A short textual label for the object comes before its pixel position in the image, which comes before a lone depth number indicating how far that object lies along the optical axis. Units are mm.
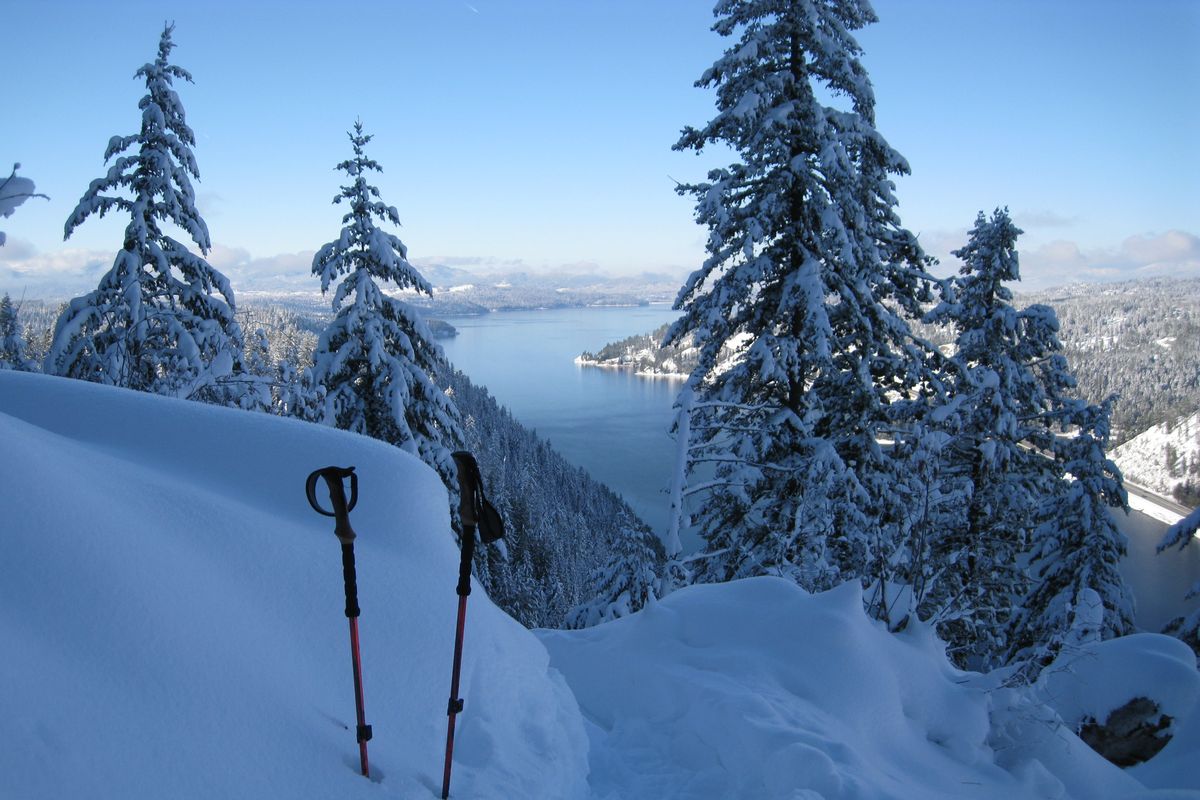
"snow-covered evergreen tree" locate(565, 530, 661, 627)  9086
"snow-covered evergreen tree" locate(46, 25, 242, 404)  10844
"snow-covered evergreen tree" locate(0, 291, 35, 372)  12972
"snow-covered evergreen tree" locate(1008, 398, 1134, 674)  13211
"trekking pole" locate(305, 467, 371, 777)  2625
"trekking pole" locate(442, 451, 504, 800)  2742
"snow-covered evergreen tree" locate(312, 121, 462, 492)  11453
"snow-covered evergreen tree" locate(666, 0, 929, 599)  7906
